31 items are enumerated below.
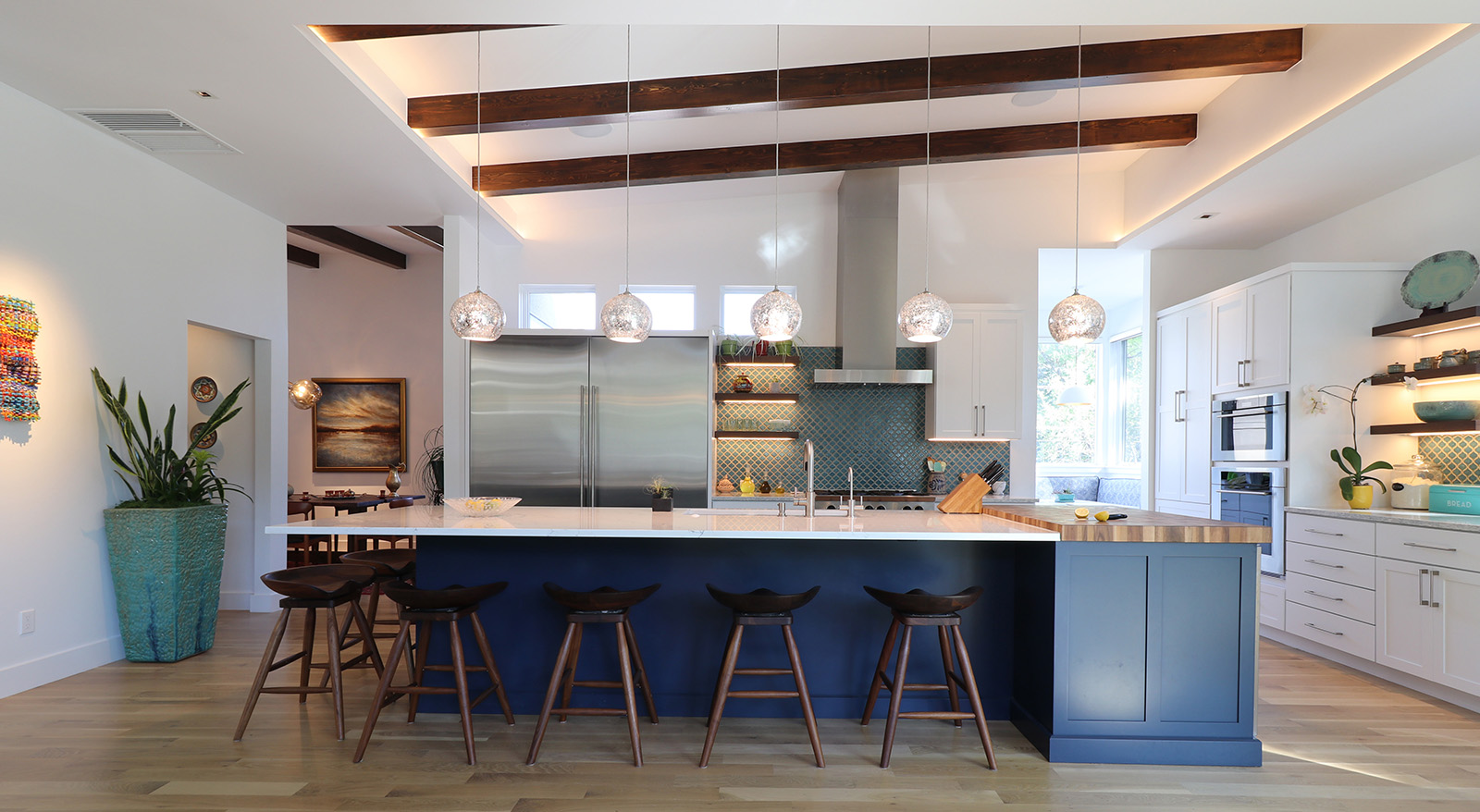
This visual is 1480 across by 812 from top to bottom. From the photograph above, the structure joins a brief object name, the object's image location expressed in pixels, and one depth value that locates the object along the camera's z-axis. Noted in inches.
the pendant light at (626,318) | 149.0
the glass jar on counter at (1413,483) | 176.2
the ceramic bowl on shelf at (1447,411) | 167.3
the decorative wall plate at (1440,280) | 166.4
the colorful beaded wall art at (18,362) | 146.3
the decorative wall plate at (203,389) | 230.2
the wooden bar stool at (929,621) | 117.8
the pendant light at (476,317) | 153.4
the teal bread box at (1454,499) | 162.1
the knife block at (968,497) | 156.4
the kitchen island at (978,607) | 123.1
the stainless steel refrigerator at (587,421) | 222.4
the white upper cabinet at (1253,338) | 193.2
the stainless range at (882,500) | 230.5
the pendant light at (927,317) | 148.3
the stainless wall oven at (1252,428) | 193.5
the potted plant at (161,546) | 169.5
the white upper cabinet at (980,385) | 241.8
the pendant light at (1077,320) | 149.4
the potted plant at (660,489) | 222.1
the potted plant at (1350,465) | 180.4
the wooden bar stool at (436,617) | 119.5
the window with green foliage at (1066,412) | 354.6
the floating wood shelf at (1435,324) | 161.5
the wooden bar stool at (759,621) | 118.6
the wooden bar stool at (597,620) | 117.7
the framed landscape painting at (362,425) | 358.3
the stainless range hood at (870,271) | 239.6
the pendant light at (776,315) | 148.3
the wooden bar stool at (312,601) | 128.6
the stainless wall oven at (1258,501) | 194.5
